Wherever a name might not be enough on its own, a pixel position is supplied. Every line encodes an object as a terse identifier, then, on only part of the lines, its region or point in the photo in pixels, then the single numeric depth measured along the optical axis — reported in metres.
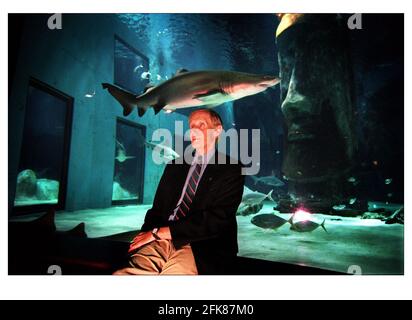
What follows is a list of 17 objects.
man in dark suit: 1.65
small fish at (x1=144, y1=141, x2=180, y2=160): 9.27
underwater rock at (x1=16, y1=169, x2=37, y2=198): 9.64
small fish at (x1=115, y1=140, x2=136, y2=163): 15.42
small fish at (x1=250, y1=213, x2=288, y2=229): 5.10
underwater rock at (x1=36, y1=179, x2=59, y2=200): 10.50
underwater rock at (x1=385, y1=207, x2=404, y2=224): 7.02
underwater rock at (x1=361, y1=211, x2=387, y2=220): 7.91
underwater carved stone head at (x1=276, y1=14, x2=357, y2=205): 9.18
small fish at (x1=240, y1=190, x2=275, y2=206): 7.18
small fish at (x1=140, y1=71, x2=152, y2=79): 12.63
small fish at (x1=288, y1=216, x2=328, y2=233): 4.88
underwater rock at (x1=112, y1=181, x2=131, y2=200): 16.76
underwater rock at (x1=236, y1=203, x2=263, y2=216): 8.64
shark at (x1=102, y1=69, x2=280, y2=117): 3.55
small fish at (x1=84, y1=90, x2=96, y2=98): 7.84
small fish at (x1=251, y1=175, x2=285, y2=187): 10.98
